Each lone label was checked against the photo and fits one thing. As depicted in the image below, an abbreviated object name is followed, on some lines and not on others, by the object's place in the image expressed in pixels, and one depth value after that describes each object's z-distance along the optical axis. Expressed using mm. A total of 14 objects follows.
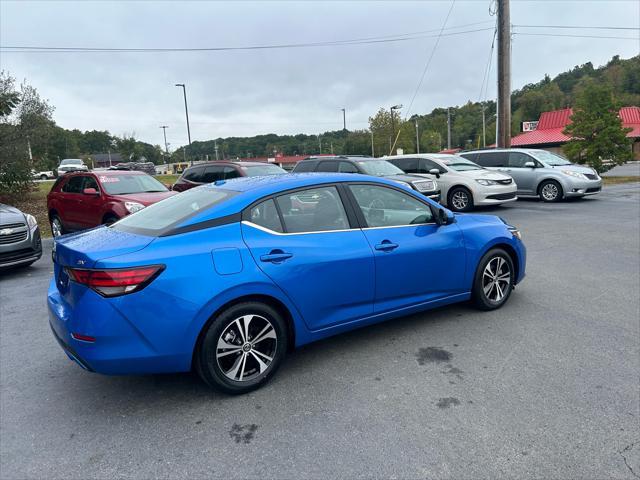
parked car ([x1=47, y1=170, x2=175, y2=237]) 8836
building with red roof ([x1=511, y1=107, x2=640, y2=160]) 48906
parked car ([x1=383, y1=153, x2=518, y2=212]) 12750
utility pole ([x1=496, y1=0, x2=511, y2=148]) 16938
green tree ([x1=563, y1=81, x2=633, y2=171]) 20016
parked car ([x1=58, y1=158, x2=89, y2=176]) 40906
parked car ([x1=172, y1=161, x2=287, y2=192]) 11547
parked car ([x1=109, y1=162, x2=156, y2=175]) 44422
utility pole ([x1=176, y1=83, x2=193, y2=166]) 43219
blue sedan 2947
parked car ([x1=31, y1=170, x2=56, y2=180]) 18053
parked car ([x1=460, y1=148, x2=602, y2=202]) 14211
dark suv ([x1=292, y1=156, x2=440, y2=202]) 11648
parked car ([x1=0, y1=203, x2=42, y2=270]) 7125
